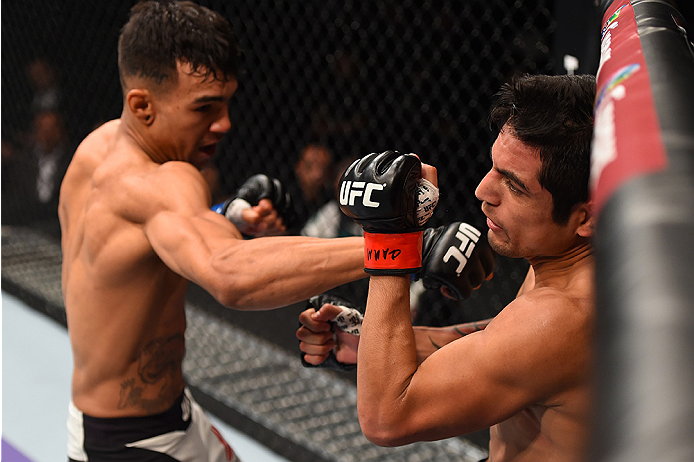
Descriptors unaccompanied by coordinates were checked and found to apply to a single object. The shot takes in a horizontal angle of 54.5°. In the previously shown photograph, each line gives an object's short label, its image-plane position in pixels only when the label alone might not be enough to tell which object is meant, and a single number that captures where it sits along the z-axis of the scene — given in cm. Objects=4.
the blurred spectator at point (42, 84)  479
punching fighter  135
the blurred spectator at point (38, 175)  468
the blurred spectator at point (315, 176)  361
